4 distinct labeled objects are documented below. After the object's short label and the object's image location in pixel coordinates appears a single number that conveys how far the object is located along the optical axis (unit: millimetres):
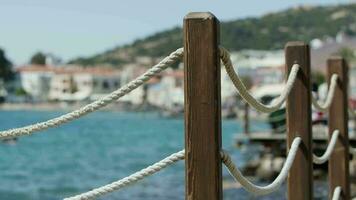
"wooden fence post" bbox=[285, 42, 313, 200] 4820
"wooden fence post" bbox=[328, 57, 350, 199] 6105
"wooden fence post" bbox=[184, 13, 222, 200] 3270
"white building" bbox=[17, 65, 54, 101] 188375
